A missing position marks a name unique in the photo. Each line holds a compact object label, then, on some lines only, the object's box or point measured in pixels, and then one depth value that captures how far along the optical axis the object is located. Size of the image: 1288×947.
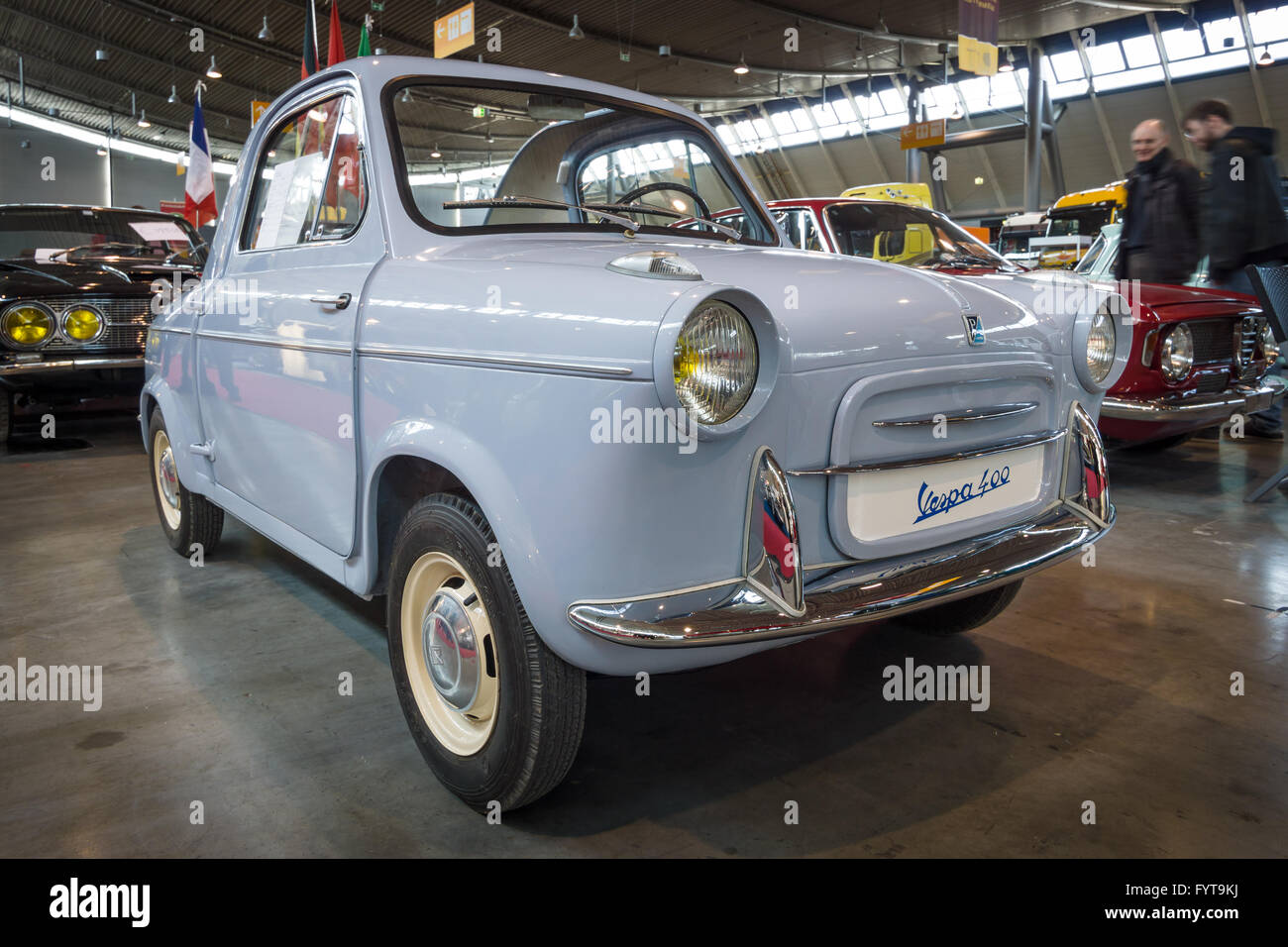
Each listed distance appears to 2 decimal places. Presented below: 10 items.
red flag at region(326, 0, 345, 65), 8.63
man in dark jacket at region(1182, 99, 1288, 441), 5.27
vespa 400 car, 1.67
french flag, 9.01
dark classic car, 6.16
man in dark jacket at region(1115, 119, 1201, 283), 5.42
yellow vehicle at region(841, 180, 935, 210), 12.30
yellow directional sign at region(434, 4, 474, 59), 10.55
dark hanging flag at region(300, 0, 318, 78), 8.55
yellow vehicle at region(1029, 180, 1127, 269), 11.27
